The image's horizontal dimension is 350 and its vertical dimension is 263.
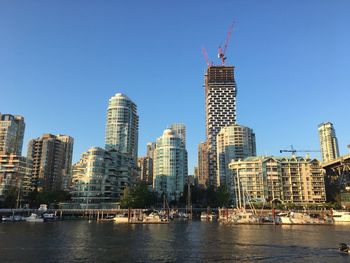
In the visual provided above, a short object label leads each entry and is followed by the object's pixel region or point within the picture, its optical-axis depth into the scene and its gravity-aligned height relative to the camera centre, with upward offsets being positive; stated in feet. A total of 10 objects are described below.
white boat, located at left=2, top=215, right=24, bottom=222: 531.09 -18.41
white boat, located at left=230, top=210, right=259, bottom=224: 488.02 -14.09
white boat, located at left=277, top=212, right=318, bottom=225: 471.83 -14.20
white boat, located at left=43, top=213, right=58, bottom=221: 565.12 -17.05
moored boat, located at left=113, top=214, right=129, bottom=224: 525.22 -18.03
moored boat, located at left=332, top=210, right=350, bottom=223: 514.31 -11.83
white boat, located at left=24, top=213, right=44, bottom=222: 538.47 -18.27
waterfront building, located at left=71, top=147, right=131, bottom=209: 651.25 +2.61
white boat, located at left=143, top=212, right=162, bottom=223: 504.84 -15.78
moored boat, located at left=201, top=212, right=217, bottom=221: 619.87 -16.30
